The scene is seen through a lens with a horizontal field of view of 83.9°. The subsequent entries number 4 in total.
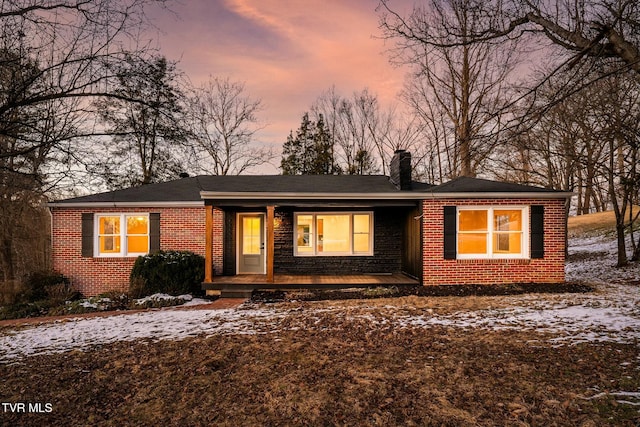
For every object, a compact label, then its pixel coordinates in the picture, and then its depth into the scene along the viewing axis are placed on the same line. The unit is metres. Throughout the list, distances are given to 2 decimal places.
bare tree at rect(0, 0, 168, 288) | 5.36
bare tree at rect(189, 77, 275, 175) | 25.00
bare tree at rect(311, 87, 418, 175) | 25.83
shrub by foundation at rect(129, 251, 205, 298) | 9.88
